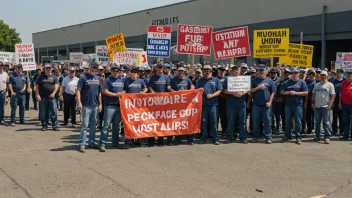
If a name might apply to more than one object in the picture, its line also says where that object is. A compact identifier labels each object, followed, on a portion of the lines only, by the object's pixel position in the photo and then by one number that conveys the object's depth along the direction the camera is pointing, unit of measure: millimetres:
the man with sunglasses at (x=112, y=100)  9820
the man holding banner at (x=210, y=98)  10773
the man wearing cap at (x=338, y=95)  12539
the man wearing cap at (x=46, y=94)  12812
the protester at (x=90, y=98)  9758
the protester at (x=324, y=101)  11430
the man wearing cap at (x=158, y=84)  10633
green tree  83000
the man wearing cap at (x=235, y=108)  10984
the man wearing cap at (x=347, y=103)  11815
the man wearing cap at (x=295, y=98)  11211
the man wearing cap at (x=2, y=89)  13789
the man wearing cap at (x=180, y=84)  10781
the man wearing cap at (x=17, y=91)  14055
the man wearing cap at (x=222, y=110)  11778
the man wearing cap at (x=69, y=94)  13859
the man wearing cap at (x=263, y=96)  11031
